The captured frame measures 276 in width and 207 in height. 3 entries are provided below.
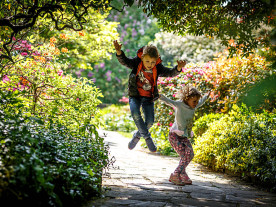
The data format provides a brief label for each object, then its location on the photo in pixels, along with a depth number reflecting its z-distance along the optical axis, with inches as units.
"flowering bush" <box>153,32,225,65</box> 645.9
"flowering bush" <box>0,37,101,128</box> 216.8
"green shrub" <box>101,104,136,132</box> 524.5
